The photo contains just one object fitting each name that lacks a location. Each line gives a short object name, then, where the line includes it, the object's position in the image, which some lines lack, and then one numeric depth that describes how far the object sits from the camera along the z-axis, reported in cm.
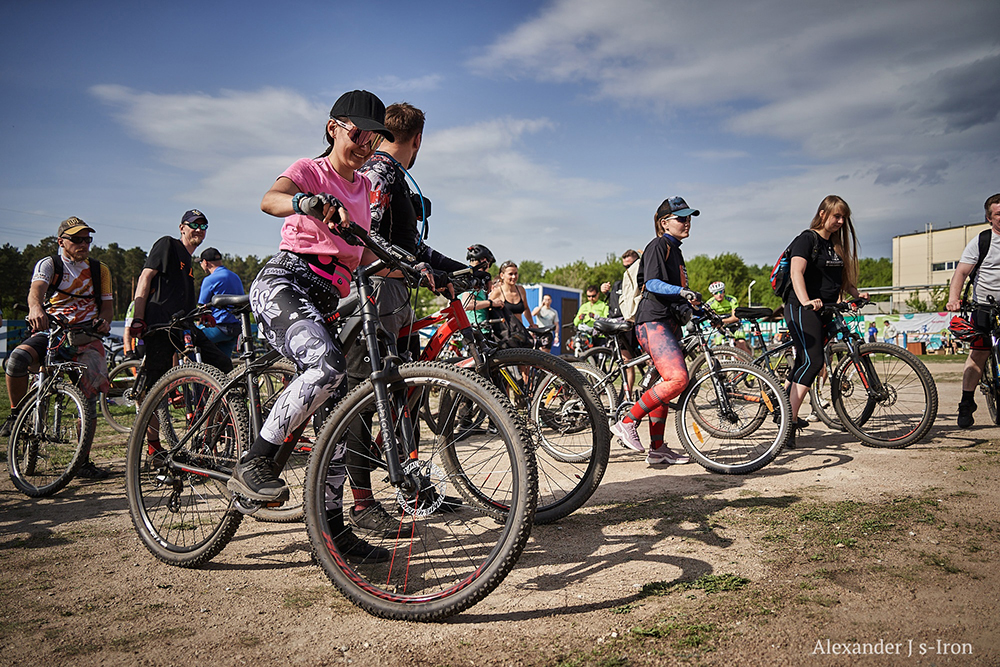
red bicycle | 329
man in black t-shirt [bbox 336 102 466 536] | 304
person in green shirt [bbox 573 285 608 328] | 1165
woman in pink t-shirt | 257
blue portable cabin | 2438
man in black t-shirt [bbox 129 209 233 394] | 524
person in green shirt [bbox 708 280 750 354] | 1133
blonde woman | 559
